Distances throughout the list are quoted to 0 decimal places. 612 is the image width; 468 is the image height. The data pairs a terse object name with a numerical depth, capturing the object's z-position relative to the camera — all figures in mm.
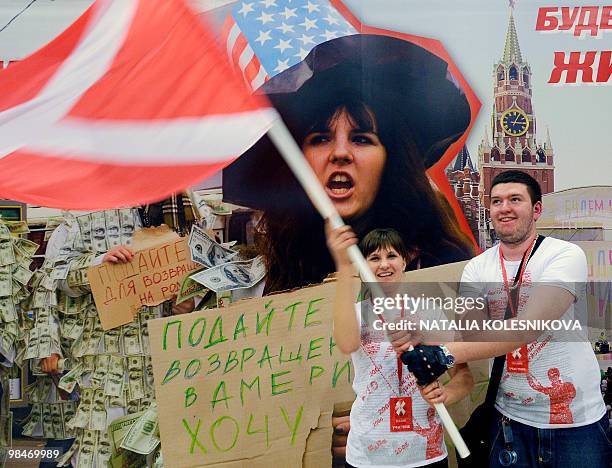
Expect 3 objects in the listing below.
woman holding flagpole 3076
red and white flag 2609
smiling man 3098
